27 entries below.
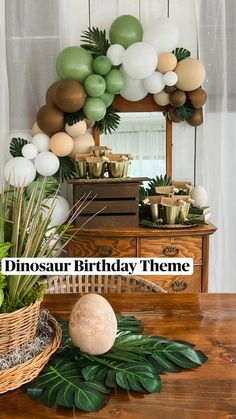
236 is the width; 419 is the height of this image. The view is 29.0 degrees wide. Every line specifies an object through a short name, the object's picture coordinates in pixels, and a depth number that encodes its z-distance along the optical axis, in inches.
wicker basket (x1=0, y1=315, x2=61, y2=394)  31.9
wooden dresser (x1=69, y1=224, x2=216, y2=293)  90.4
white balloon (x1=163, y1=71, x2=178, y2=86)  94.7
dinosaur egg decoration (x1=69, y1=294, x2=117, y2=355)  35.5
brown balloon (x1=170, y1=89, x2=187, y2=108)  97.3
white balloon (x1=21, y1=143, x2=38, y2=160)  93.6
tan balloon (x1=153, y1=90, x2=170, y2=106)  99.3
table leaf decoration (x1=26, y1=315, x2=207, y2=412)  31.8
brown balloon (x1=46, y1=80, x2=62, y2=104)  95.0
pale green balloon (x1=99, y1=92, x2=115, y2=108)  95.9
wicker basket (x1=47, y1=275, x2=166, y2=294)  63.2
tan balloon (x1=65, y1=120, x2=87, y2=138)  95.1
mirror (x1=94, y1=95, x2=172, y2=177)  104.3
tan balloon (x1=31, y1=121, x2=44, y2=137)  98.2
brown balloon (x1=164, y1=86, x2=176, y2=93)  97.4
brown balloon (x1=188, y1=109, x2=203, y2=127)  101.0
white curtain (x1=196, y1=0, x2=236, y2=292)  99.3
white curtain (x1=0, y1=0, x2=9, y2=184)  97.7
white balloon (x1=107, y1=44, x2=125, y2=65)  94.3
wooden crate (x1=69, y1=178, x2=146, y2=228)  93.4
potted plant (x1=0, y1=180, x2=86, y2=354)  32.4
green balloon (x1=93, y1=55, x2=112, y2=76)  92.7
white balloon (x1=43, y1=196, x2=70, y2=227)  92.7
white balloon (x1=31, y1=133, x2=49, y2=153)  95.5
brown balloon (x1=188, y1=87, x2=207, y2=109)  98.2
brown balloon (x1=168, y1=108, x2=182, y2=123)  101.5
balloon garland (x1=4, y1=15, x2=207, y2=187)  91.8
